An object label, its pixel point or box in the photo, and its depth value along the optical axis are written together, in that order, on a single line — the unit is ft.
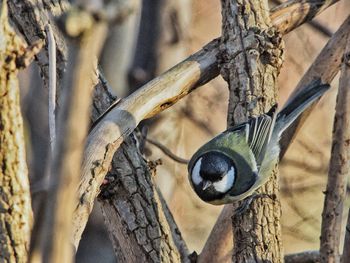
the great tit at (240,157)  21.12
